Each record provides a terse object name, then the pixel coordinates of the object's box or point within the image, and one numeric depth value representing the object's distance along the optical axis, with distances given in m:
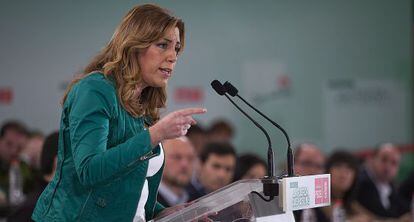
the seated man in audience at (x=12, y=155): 11.93
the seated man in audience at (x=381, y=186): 12.48
